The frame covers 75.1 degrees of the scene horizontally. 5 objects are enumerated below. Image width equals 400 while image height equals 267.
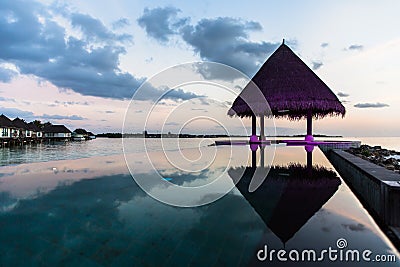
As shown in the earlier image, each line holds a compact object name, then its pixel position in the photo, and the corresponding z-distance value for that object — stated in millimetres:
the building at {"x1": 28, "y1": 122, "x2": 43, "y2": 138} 48312
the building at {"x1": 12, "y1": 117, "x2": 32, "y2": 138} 40750
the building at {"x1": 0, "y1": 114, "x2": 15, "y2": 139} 34025
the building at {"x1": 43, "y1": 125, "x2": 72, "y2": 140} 55181
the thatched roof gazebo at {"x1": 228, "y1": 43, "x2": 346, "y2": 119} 13328
